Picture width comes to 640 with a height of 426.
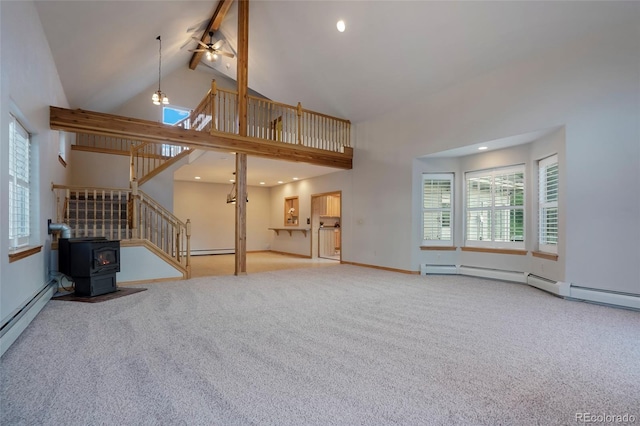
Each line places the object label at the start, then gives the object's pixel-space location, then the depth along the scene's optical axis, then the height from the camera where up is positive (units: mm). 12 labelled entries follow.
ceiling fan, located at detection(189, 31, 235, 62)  6313 +3368
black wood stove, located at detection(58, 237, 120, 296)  4500 -763
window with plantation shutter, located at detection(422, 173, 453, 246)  6906 +105
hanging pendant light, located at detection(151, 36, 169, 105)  7414 +2736
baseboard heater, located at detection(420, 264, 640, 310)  4195 -1153
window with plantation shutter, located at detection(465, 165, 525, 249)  6039 +127
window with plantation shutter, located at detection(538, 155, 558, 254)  5215 +176
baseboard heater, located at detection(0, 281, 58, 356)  2684 -1099
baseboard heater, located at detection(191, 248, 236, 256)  10883 -1411
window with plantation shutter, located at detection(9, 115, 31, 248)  3278 +292
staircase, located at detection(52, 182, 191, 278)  5598 -125
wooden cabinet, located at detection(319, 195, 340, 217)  10250 +232
